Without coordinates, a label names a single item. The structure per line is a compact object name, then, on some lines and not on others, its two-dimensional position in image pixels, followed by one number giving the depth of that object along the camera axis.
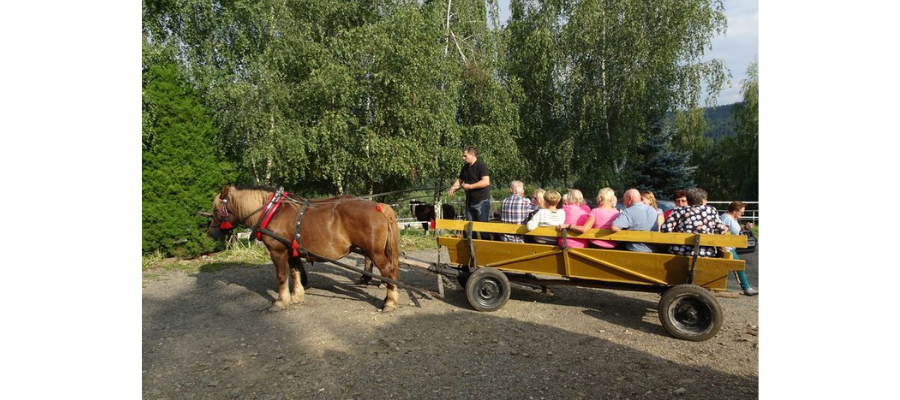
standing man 6.17
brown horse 5.47
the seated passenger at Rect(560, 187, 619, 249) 4.96
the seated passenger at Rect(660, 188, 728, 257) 4.69
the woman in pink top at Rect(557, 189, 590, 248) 5.24
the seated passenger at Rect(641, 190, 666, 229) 6.87
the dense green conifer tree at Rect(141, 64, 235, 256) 8.45
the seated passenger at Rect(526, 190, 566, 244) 5.16
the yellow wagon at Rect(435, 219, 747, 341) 4.45
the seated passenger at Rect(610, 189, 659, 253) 4.88
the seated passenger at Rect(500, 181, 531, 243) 5.59
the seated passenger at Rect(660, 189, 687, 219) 6.12
